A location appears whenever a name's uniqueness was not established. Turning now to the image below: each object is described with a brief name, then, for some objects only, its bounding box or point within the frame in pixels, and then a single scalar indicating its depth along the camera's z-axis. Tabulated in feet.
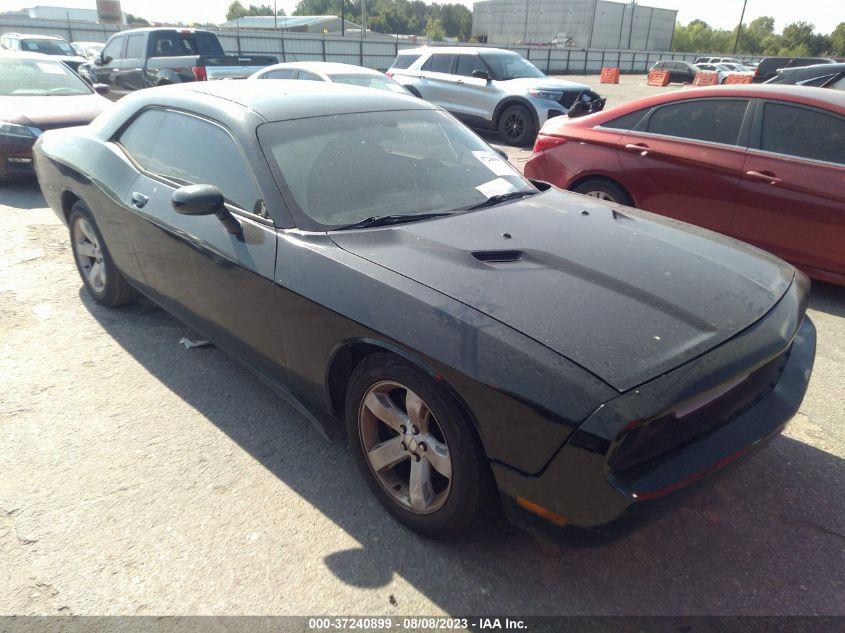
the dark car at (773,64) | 77.27
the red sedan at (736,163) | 14.15
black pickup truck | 36.63
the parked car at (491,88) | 34.45
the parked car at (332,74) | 29.04
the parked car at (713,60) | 142.01
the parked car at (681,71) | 111.65
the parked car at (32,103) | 22.95
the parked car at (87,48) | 85.87
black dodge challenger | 6.06
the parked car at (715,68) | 118.32
